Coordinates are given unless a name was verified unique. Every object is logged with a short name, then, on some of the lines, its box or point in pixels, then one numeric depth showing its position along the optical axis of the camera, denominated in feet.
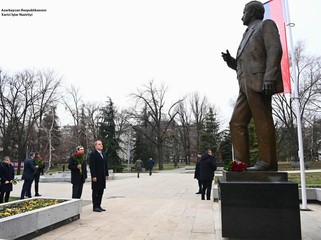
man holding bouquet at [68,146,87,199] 28.25
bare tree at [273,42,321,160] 106.83
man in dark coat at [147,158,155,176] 98.65
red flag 28.71
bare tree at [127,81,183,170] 140.67
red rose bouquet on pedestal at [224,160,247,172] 16.03
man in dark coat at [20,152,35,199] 37.13
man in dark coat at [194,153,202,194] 38.35
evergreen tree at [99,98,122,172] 124.82
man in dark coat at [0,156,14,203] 33.71
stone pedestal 14.30
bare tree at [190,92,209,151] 179.13
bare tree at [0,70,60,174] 121.39
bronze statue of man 16.16
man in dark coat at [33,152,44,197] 41.77
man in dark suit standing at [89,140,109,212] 25.59
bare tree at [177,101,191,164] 182.29
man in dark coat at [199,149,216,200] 34.37
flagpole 27.37
